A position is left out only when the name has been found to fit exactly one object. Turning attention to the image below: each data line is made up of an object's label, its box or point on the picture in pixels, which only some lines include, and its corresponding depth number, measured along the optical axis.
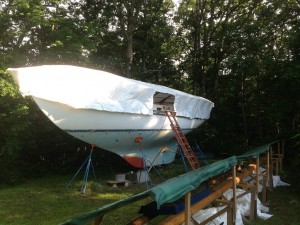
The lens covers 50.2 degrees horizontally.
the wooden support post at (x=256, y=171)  8.18
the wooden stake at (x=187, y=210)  4.82
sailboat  9.77
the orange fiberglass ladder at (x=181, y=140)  12.52
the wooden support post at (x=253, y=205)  7.54
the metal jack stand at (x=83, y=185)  10.77
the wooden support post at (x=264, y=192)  8.91
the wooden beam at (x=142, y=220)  4.92
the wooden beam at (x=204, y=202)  5.05
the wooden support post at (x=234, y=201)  6.84
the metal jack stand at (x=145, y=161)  11.77
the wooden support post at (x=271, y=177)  10.89
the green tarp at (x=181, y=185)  3.84
